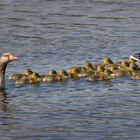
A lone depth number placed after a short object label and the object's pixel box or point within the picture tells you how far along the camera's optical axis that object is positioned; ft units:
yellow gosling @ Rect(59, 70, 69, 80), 68.63
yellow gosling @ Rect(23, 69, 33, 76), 67.50
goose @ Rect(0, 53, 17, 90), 67.41
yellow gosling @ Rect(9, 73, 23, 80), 67.15
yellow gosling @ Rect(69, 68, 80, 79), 69.41
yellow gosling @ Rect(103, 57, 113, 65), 73.72
